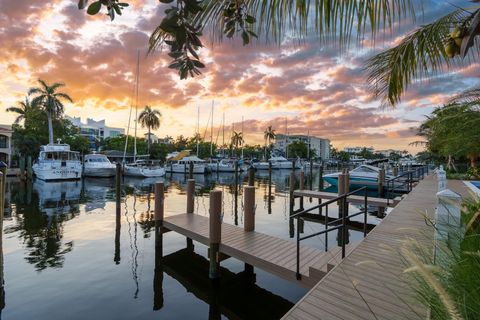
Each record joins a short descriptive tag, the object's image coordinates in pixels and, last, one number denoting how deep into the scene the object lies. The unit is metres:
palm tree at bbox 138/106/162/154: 65.88
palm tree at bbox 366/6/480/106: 4.25
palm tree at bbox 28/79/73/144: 43.72
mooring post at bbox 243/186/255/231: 9.72
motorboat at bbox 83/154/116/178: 39.16
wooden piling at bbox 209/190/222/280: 8.33
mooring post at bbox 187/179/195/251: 12.34
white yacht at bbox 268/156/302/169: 69.97
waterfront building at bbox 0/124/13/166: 46.41
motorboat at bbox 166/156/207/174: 50.66
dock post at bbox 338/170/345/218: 16.29
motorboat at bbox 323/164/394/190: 26.22
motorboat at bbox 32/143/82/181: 33.69
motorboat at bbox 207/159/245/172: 55.32
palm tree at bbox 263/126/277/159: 109.88
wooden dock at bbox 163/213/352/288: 6.40
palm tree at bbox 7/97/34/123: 49.72
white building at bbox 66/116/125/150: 90.99
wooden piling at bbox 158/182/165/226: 10.82
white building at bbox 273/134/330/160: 162.88
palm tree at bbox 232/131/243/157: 95.38
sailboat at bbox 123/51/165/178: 41.78
